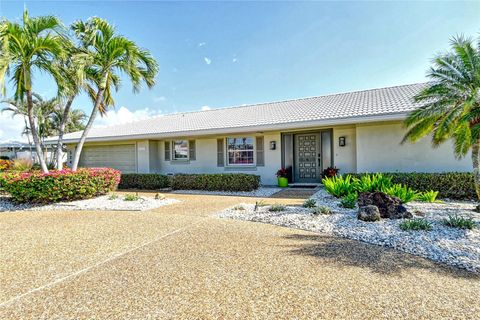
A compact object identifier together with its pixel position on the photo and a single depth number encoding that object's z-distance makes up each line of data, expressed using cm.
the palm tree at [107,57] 916
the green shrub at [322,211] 628
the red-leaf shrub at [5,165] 1504
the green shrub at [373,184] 779
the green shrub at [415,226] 488
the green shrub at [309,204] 715
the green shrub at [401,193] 689
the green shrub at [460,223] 491
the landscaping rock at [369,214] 557
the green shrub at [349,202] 685
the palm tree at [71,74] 845
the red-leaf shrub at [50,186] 843
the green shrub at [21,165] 1356
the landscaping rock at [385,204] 580
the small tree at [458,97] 592
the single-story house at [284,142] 1000
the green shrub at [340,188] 825
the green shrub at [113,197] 916
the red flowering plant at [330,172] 1104
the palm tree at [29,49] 787
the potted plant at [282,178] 1199
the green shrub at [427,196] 755
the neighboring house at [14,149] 2577
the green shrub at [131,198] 888
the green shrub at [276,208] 685
